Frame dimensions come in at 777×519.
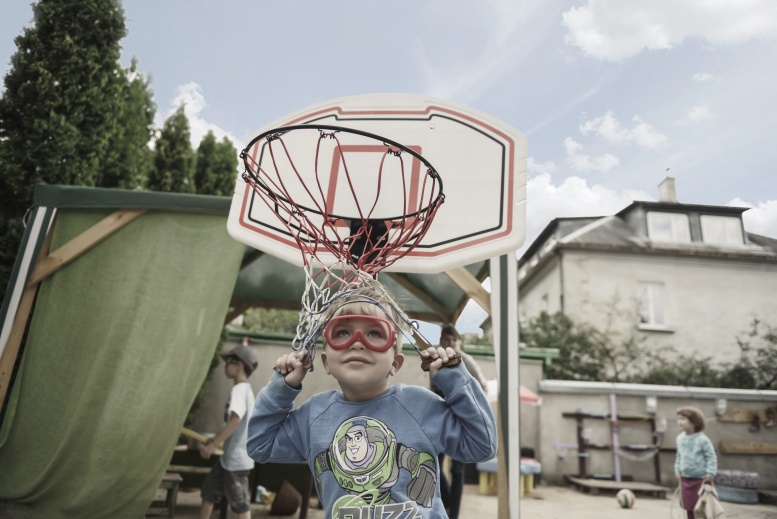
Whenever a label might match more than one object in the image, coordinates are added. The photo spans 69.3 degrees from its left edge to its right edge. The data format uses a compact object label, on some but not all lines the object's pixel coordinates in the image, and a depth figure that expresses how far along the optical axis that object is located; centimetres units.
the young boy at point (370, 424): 175
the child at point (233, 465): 441
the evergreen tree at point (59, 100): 635
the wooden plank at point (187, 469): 645
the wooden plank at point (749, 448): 1029
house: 1591
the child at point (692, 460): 548
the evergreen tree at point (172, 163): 1124
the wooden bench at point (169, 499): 563
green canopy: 443
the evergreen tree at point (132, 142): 804
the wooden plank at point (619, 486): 933
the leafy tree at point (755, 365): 1368
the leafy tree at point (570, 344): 1427
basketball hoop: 223
